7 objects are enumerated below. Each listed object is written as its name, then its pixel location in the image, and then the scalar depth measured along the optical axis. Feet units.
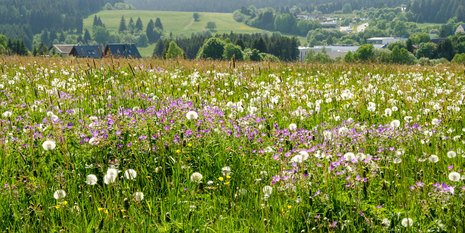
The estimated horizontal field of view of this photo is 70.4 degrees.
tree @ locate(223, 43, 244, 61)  232.37
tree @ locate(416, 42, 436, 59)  284.78
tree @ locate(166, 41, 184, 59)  297.29
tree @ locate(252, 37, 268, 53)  304.71
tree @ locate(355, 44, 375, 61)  286.13
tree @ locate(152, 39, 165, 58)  411.05
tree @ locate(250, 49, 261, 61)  256.75
